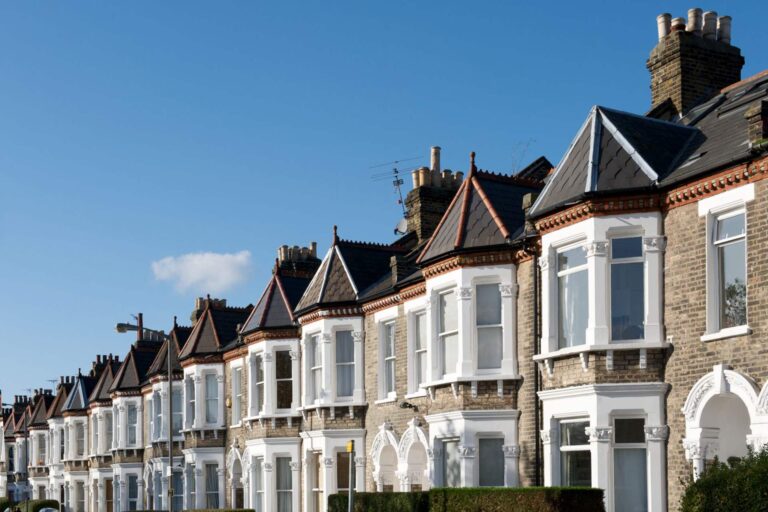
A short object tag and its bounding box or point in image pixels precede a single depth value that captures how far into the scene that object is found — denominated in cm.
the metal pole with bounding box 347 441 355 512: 1990
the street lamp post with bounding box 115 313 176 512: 3053
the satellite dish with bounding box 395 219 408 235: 3807
